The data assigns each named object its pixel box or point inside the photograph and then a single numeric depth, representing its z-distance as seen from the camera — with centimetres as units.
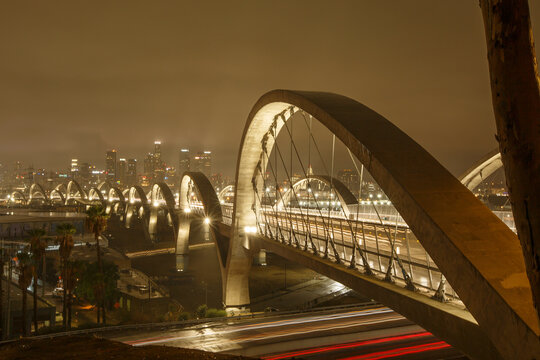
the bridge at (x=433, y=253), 738
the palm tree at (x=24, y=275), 2467
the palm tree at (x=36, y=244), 2738
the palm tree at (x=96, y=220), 3018
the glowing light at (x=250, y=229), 3083
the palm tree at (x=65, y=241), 2762
